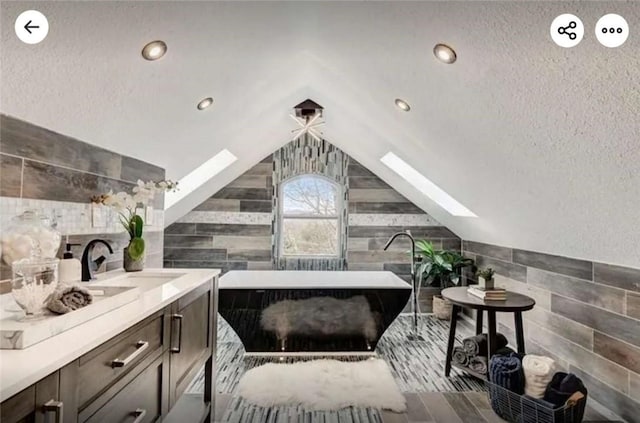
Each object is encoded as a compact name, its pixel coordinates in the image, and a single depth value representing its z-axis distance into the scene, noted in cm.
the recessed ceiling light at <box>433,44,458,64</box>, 204
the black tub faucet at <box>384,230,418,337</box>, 441
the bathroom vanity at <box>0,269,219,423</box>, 98
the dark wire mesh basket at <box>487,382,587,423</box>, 233
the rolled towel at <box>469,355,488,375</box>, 309
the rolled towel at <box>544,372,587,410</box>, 241
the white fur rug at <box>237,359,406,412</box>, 281
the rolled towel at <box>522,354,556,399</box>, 251
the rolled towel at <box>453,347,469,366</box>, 326
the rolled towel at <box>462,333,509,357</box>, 320
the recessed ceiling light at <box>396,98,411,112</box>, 288
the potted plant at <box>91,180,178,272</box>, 239
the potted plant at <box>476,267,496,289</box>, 315
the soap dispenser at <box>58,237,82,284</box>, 183
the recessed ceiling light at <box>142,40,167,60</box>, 191
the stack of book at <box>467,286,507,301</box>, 302
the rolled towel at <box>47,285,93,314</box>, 136
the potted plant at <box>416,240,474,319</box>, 489
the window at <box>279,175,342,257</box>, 555
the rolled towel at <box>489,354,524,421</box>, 257
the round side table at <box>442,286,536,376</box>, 288
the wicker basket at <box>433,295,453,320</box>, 512
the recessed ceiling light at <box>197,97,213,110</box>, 278
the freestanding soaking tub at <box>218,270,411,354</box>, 359
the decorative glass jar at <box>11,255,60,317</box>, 133
